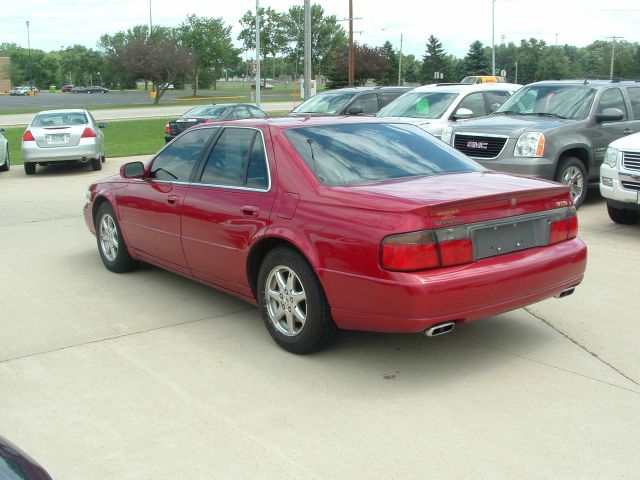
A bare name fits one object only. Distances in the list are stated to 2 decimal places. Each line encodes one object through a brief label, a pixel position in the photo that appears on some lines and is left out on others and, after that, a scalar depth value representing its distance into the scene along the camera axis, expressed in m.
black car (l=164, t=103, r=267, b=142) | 22.52
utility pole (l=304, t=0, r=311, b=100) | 27.50
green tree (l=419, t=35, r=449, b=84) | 97.75
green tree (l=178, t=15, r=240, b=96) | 87.38
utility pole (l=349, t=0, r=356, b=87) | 43.38
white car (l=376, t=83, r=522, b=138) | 13.08
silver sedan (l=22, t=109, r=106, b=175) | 16.47
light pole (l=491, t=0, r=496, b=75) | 71.44
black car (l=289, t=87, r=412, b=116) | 16.14
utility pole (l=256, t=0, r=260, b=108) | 35.41
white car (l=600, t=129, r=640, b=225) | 8.66
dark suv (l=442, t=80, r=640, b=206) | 10.19
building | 119.56
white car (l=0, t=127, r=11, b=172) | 16.81
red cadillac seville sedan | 4.25
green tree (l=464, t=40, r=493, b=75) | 93.62
